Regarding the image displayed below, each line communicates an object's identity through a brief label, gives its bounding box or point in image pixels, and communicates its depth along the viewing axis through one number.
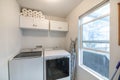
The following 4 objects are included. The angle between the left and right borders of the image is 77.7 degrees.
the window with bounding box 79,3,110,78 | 1.43
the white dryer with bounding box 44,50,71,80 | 1.78
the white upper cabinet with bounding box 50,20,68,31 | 2.58
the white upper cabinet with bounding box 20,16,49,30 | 2.14
